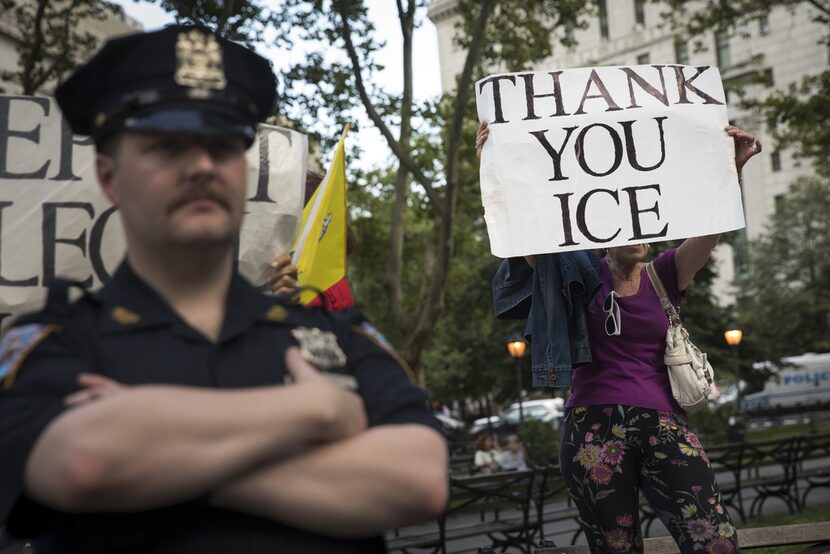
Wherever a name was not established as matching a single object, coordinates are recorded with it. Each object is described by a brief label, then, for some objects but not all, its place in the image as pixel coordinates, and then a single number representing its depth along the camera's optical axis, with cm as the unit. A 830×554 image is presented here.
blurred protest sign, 451
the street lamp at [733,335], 2928
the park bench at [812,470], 1403
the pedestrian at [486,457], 2048
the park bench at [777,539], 507
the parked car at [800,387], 4550
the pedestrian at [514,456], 2073
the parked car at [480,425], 4397
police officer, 166
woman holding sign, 422
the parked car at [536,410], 4789
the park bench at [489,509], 959
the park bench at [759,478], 1312
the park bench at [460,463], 2318
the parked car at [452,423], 4396
